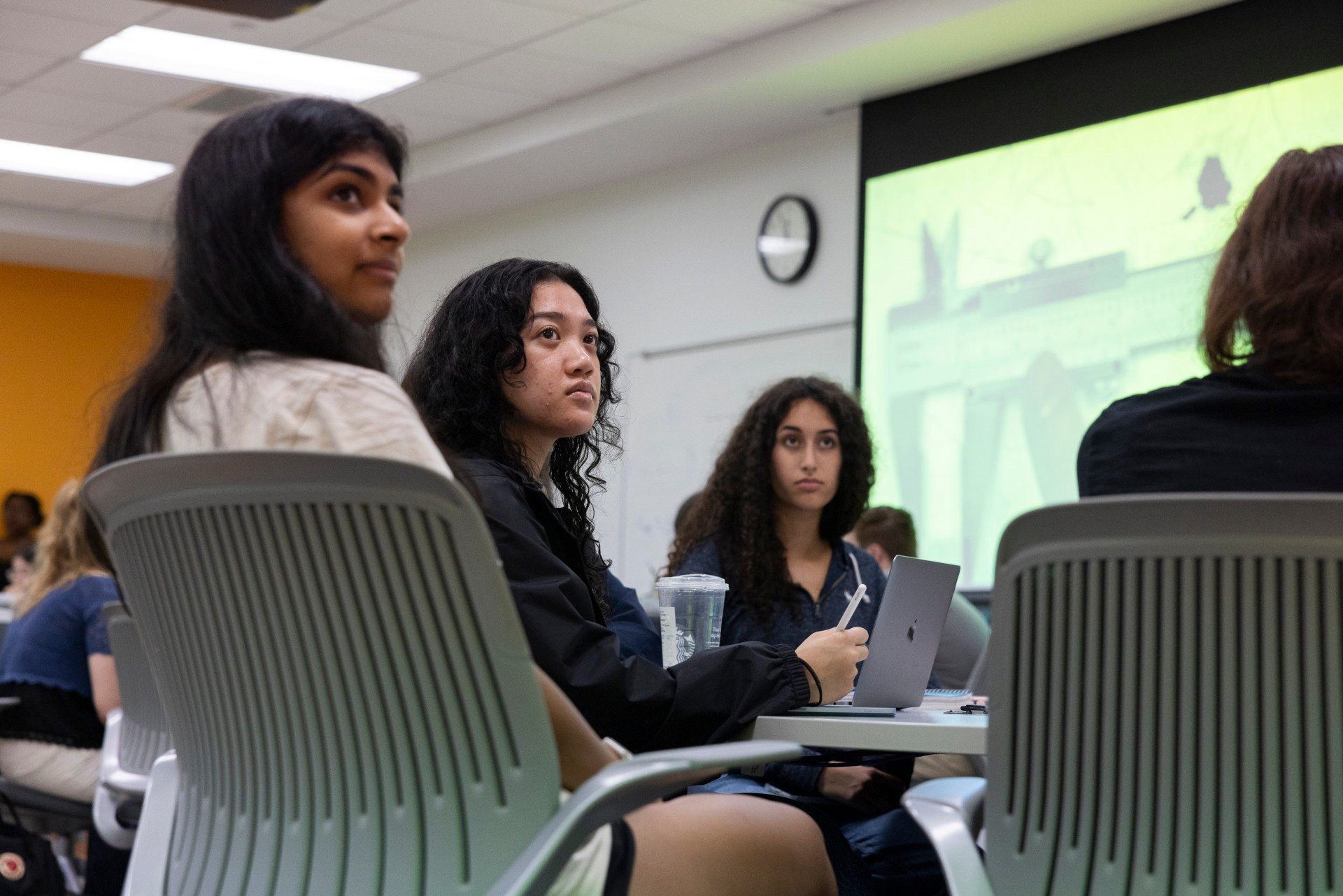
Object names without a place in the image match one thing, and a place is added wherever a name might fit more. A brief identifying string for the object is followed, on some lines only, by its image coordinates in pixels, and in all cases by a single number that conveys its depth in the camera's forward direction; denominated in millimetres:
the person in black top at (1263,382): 1409
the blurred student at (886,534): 4250
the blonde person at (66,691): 3494
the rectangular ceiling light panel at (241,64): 6160
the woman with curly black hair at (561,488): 1670
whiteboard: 6711
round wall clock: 6578
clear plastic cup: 2043
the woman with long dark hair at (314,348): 1267
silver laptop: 1854
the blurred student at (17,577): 5450
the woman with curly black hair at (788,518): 3061
